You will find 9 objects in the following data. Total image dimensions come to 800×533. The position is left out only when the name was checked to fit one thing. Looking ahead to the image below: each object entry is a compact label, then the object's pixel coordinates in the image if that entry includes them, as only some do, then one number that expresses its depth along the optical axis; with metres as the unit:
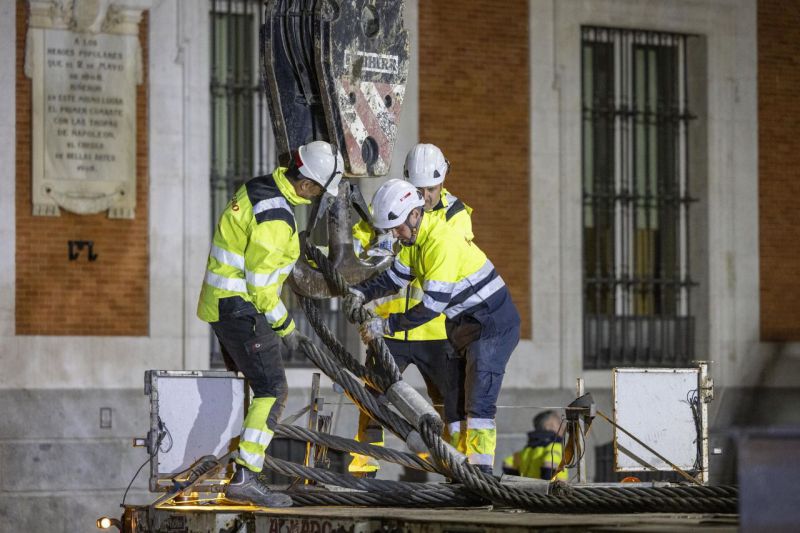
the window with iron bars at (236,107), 28.80
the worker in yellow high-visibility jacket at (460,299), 16.22
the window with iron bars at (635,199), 31.78
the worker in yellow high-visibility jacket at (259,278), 15.26
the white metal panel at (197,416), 16.19
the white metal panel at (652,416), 18.06
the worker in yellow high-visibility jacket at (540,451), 23.05
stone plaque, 26.77
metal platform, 10.19
